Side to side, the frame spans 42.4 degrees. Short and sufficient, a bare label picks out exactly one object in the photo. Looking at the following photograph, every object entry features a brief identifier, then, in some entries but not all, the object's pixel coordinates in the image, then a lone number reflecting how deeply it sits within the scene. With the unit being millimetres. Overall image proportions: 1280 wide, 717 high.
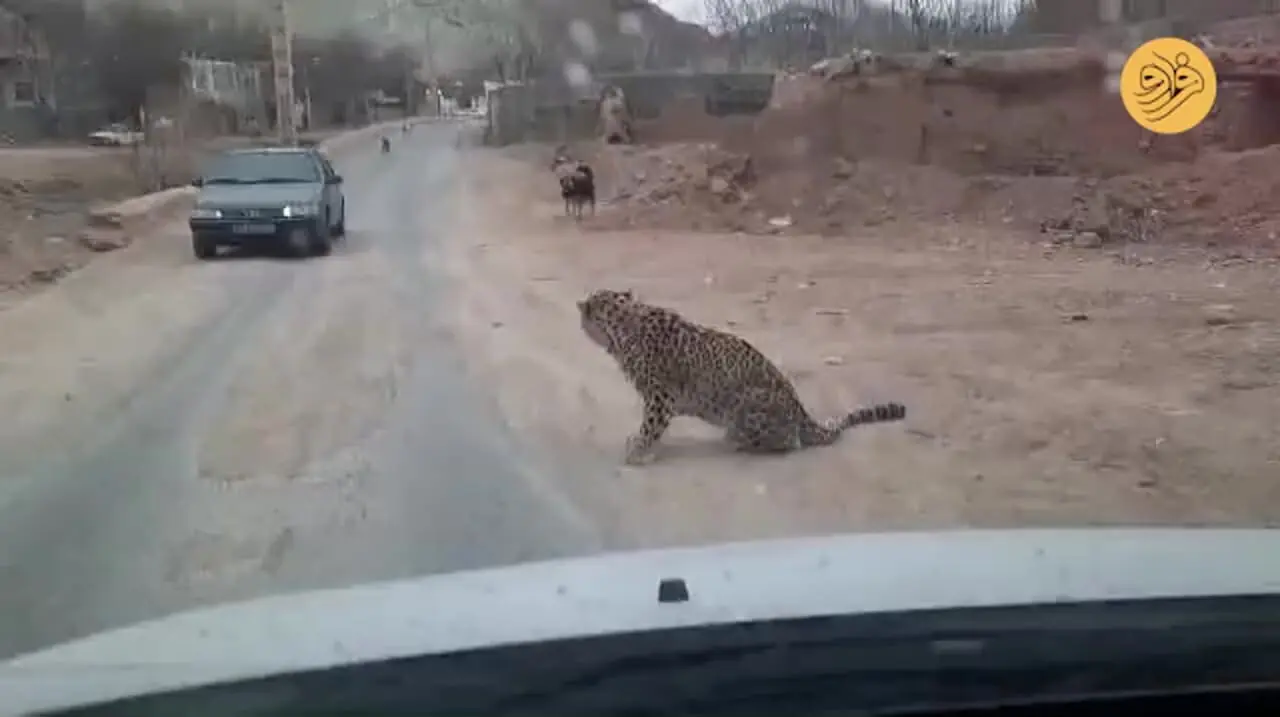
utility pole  53531
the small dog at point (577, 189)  29375
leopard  9031
